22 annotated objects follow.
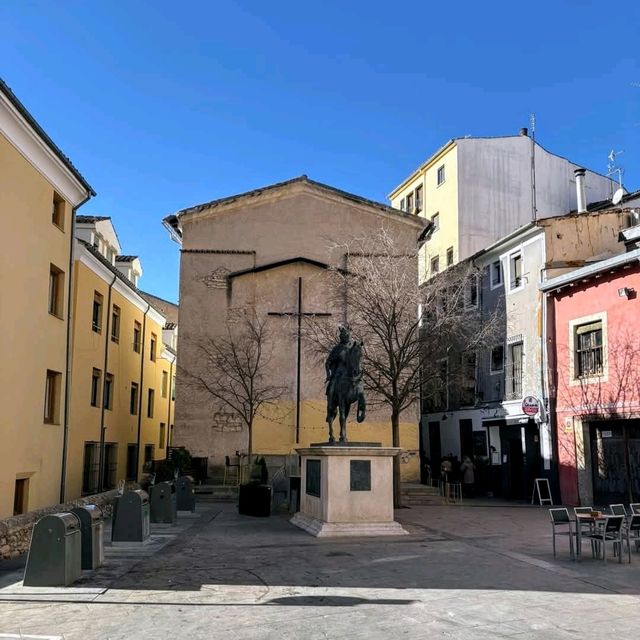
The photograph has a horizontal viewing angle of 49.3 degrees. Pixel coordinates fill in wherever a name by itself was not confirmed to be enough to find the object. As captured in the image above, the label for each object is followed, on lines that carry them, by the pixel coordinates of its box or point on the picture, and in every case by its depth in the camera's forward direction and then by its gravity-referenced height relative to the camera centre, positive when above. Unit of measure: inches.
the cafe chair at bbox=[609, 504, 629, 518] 498.1 -59.6
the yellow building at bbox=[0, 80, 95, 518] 576.7 +110.1
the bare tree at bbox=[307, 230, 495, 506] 811.4 +130.3
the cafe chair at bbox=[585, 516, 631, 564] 414.3 -63.4
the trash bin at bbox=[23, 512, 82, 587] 340.5 -63.4
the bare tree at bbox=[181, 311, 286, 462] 1021.2 +85.7
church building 1039.6 +214.0
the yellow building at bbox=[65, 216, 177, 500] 828.0 +78.5
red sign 835.4 +23.9
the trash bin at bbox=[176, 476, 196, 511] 723.4 -74.6
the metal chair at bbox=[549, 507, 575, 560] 439.8 -56.9
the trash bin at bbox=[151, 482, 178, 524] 613.3 -70.0
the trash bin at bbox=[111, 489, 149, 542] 489.1 -66.3
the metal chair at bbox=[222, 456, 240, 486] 998.5 -61.1
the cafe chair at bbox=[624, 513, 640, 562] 423.5 -62.1
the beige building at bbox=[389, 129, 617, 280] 1350.9 +465.9
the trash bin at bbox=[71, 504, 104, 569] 386.6 -62.7
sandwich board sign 845.2 -79.1
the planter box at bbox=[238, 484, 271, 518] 696.4 -75.8
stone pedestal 536.4 -51.8
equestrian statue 594.9 +39.7
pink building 755.4 +55.1
